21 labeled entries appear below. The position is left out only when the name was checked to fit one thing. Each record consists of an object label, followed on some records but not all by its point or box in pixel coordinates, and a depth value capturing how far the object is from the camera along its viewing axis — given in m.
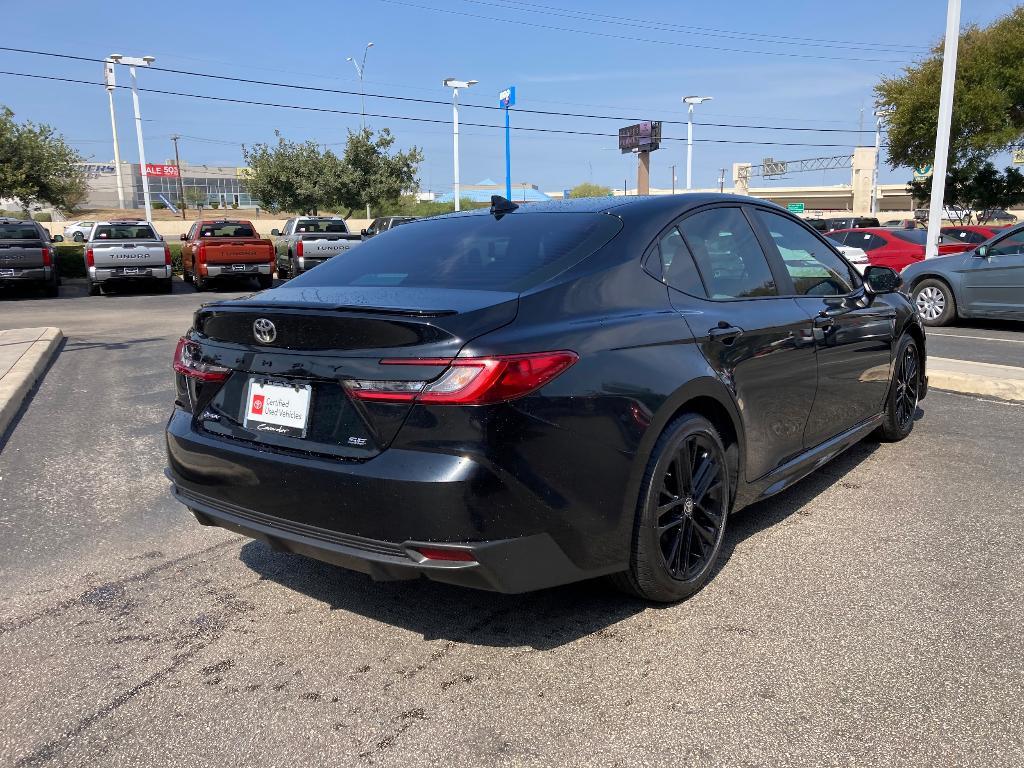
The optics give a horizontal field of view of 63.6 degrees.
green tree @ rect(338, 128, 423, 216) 40.47
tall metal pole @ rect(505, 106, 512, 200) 40.47
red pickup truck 19.38
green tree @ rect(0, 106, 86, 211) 30.53
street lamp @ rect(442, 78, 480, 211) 42.09
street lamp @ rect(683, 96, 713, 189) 55.17
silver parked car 11.55
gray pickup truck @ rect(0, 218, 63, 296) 18.06
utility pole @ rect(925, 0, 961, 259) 16.75
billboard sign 44.28
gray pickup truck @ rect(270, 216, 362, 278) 20.05
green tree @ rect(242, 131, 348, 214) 41.03
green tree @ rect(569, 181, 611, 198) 96.85
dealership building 112.00
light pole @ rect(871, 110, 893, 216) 30.03
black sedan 2.55
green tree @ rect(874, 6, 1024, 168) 26.14
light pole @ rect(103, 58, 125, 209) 35.03
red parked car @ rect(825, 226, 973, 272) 19.16
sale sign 81.60
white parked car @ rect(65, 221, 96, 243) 42.75
